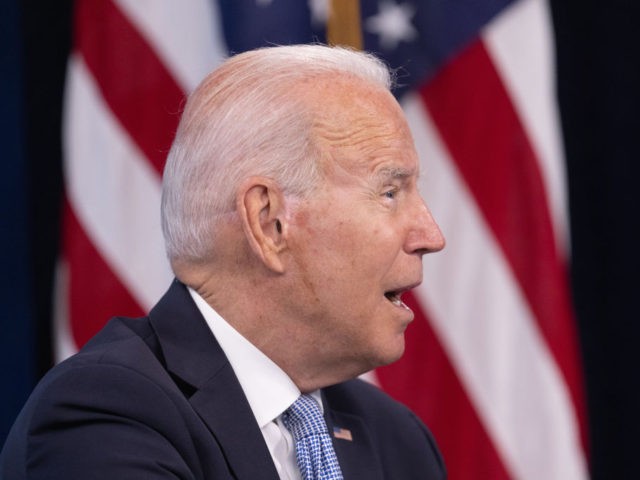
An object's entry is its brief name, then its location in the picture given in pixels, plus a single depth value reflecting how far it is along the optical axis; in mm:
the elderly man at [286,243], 3768
